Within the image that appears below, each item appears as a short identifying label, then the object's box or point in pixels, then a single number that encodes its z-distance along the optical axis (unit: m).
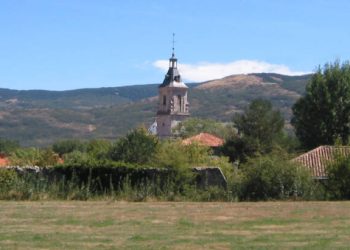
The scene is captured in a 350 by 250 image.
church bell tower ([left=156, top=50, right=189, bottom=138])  116.94
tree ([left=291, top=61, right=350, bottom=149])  58.97
